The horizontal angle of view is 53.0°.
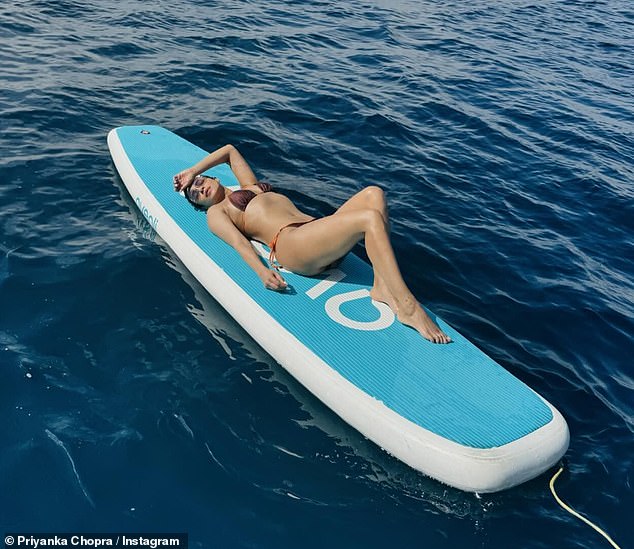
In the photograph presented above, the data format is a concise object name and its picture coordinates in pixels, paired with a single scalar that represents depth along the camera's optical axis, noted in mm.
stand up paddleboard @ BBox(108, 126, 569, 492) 4594
